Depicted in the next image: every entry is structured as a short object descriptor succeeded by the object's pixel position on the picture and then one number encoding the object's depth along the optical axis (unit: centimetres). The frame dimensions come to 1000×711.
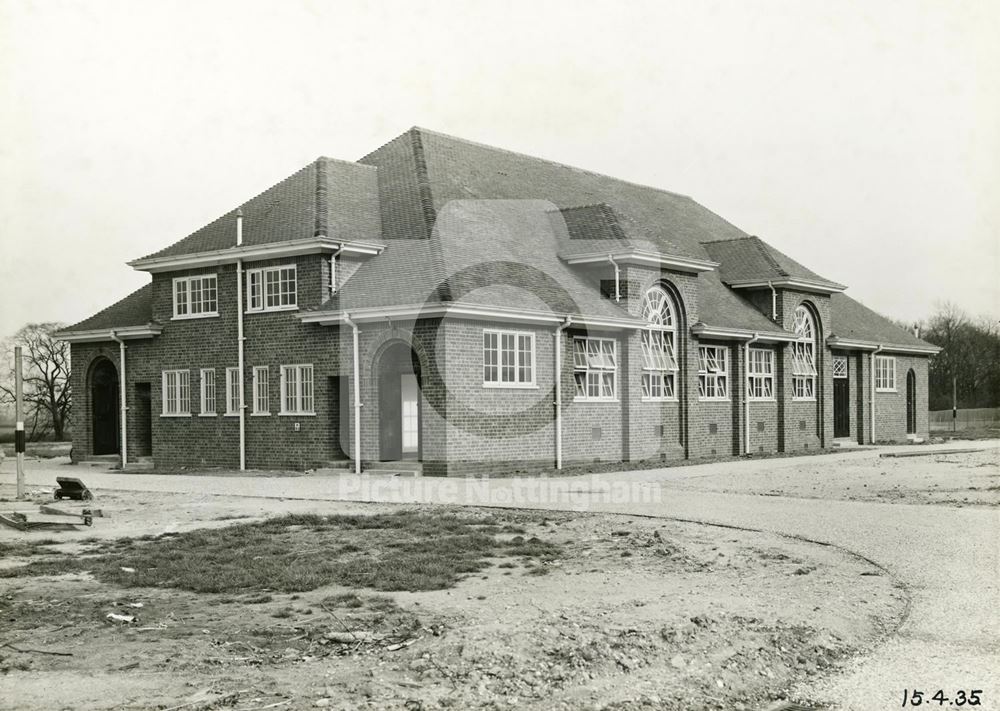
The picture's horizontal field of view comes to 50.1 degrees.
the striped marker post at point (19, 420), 1772
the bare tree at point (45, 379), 5434
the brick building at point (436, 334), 2433
